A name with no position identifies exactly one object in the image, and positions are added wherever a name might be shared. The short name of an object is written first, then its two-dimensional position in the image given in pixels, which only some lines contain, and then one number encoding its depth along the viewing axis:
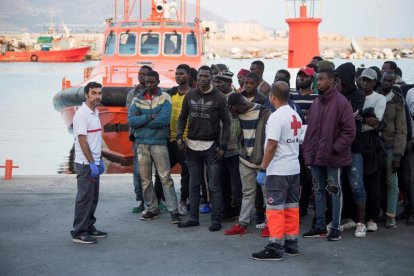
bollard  11.55
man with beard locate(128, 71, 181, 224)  8.84
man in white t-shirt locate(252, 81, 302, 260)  7.27
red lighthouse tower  20.75
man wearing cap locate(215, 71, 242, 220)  8.59
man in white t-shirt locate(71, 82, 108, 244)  7.93
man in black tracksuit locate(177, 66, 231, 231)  8.46
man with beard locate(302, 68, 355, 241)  7.70
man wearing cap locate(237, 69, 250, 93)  9.02
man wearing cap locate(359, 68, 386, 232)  8.17
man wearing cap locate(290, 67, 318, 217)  8.74
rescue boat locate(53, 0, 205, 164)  17.50
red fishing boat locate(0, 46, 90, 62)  95.19
